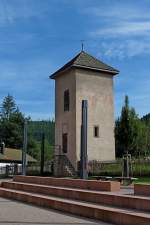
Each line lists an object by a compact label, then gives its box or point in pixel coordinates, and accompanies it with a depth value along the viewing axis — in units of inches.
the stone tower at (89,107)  1815.9
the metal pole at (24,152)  1314.3
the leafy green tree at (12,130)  3841.0
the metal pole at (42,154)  1705.6
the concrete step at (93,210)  451.5
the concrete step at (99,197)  520.9
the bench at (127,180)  1015.9
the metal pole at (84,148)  907.4
